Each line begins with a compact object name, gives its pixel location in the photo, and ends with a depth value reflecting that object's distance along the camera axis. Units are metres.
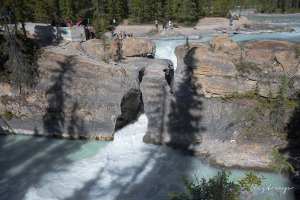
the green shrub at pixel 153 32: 35.94
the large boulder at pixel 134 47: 18.22
